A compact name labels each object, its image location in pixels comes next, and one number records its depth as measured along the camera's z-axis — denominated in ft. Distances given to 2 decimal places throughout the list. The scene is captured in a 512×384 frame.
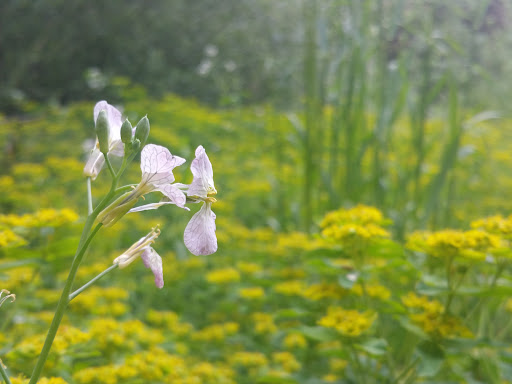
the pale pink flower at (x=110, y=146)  0.80
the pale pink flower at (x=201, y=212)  0.75
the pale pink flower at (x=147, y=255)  0.75
